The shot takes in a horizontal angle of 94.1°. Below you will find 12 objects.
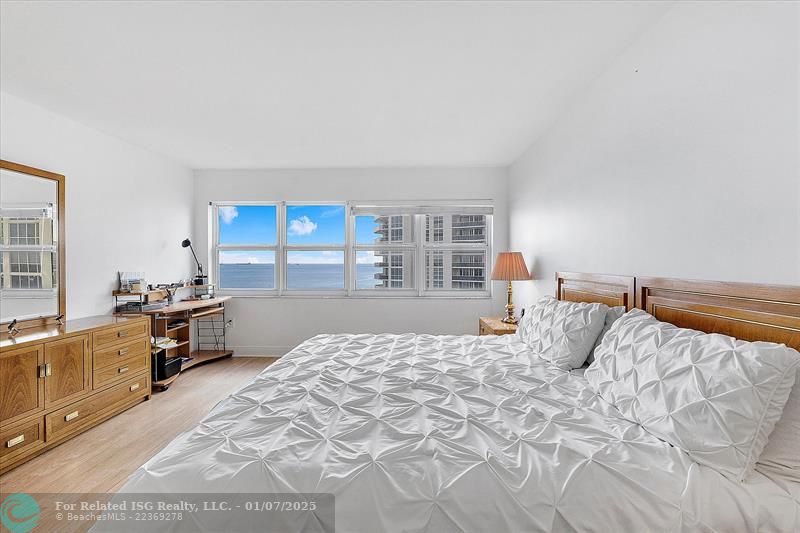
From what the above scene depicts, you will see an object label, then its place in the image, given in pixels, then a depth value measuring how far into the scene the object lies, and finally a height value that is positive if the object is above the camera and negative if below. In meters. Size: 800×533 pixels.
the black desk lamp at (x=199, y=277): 4.65 -0.15
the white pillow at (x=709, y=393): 1.10 -0.43
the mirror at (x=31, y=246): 2.69 +0.16
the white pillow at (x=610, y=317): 2.10 -0.32
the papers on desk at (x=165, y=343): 3.90 -0.82
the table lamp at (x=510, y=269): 3.84 -0.06
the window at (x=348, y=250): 5.07 +0.20
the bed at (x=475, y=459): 1.04 -0.62
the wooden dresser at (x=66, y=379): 2.33 -0.83
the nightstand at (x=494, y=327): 3.49 -0.62
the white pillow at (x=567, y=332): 2.08 -0.41
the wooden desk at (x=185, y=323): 3.89 -0.66
